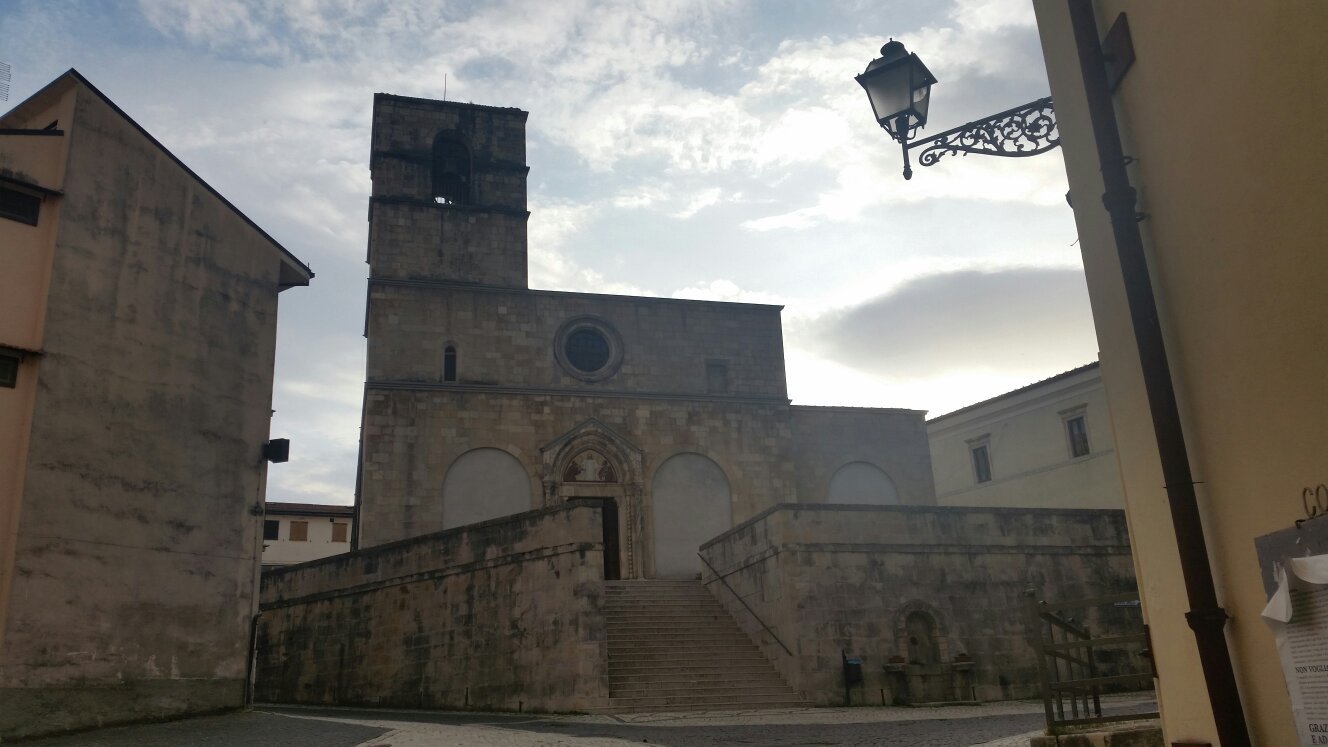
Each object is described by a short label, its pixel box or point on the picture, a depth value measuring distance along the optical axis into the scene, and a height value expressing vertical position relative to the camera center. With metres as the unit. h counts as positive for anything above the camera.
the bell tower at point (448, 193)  27.25 +13.01
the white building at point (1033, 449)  29.89 +6.36
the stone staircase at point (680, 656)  16.73 +0.40
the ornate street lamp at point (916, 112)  6.83 +3.72
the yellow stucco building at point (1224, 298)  4.52 +1.64
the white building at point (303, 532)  48.81 +7.71
